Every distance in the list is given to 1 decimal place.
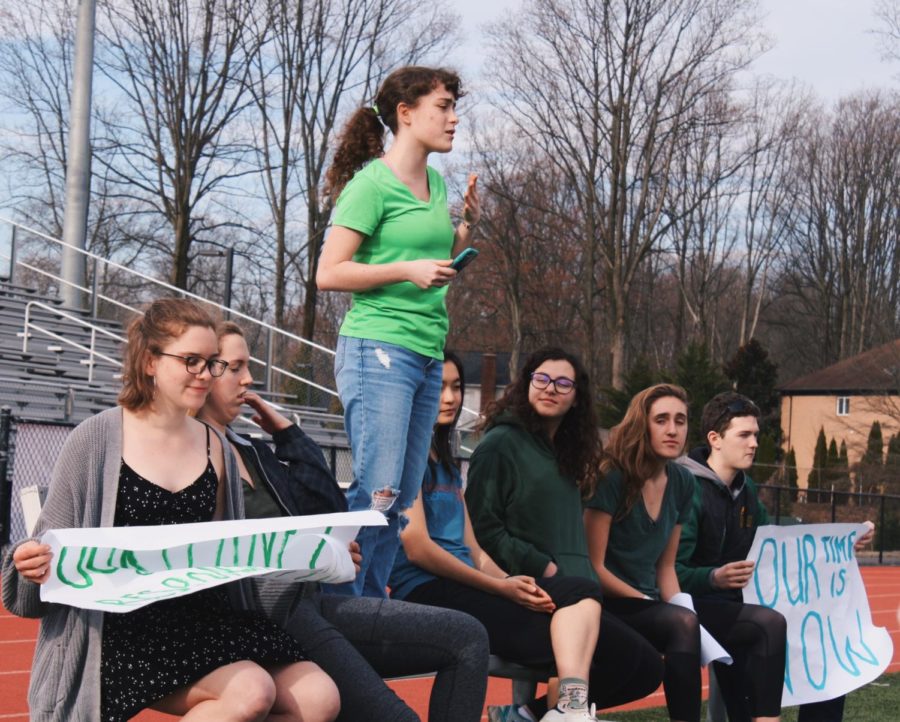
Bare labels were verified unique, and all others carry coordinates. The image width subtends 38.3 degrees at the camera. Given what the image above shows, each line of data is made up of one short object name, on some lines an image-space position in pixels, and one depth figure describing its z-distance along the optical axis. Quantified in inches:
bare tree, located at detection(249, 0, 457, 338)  1190.9
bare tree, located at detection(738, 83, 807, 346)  1684.3
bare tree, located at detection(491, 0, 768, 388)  1261.1
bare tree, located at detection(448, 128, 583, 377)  1525.6
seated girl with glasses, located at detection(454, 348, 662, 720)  180.2
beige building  1894.1
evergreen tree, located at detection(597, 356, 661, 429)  1305.4
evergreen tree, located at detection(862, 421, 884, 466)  1667.1
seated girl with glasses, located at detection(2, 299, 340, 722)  126.7
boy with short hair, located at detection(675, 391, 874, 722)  225.0
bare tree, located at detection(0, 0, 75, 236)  1160.8
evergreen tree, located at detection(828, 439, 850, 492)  1538.1
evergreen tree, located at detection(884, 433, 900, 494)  1418.6
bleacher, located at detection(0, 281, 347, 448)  613.0
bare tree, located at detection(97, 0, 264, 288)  1122.7
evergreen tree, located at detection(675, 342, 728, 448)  1401.3
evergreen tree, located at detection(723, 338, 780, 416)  1902.1
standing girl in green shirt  163.2
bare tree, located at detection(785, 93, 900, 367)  1907.0
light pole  812.6
